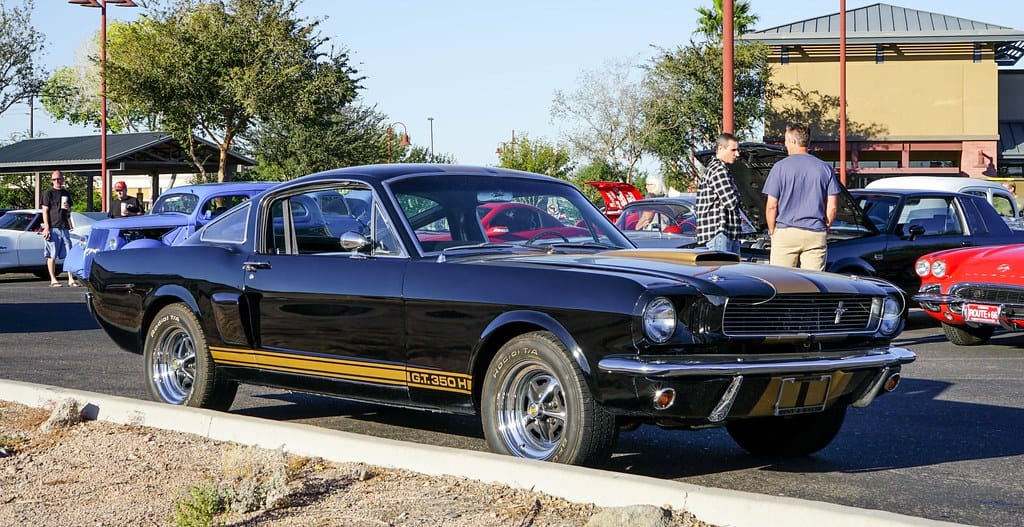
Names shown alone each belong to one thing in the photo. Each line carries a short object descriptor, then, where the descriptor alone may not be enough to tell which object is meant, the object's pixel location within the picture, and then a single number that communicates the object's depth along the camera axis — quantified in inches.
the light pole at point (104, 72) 1439.5
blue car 681.0
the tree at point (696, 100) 1845.5
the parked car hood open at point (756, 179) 497.7
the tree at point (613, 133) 2158.0
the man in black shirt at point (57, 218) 852.6
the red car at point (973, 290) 463.8
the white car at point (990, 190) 770.8
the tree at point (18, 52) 2637.8
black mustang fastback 215.6
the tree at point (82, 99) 3752.5
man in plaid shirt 423.2
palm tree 2327.8
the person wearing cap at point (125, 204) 860.0
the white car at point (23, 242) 975.0
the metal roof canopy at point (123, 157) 1713.8
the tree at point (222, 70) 1478.8
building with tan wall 1875.0
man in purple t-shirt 407.8
